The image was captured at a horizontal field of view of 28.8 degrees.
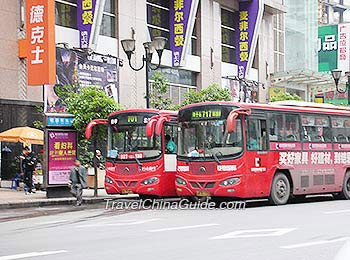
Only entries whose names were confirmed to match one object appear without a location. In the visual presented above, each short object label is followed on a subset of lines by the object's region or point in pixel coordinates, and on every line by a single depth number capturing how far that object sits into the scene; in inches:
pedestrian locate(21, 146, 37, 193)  1031.6
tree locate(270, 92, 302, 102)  1689.7
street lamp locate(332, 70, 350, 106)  1325.0
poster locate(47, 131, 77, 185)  944.9
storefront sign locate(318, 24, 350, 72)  2381.9
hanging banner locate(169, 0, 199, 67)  1555.1
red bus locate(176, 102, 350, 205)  781.9
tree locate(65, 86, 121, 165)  944.3
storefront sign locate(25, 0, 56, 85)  1085.8
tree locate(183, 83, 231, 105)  1382.9
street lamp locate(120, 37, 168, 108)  1025.5
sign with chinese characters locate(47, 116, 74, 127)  940.0
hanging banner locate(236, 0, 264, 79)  1814.7
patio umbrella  1083.3
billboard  1215.6
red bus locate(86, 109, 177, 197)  844.0
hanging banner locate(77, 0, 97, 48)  1285.7
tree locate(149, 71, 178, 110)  1298.0
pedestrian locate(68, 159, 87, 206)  880.9
